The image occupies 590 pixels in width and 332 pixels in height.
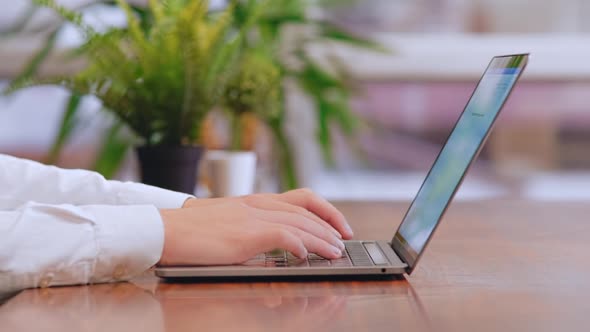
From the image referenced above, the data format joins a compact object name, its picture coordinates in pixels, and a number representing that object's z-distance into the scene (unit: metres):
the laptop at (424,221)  1.14
